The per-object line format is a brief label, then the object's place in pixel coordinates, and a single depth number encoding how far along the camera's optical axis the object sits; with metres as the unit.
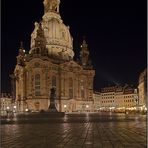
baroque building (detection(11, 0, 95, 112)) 69.04
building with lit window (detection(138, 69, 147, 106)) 66.28
